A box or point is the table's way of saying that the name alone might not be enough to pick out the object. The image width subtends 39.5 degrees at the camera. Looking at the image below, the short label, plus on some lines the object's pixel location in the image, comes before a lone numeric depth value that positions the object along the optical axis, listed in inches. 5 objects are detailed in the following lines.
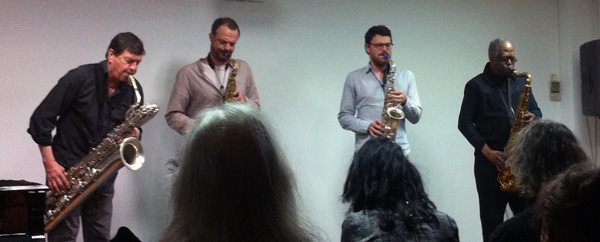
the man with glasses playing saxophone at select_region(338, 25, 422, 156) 185.9
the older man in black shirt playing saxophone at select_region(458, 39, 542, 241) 180.1
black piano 122.0
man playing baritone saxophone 154.5
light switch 240.8
